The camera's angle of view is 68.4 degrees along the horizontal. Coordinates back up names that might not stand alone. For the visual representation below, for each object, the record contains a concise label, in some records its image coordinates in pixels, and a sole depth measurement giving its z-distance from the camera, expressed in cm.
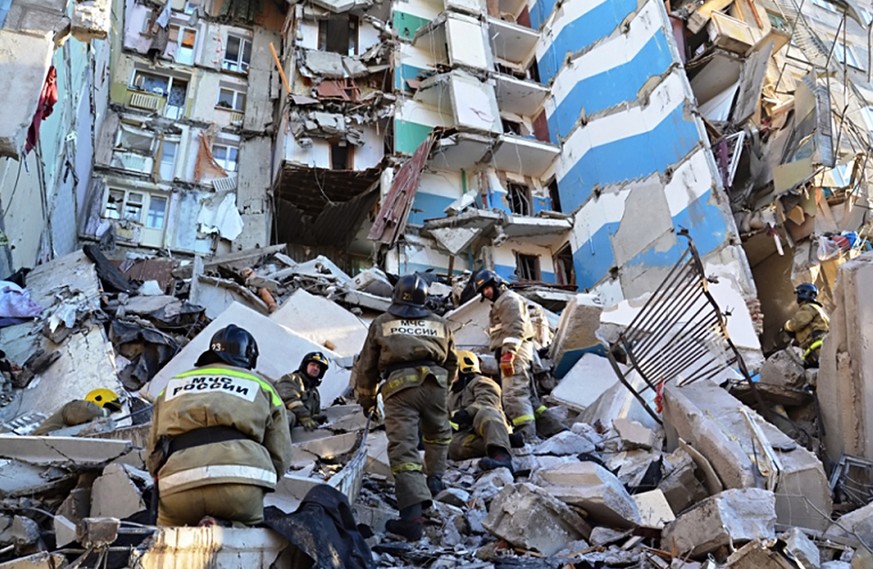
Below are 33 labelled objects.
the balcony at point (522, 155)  1875
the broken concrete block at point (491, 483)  474
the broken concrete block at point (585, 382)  784
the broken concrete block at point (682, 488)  411
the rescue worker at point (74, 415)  645
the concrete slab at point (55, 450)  442
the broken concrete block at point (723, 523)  312
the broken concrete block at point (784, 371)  592
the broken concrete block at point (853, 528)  338
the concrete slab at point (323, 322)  976
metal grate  558
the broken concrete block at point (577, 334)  896
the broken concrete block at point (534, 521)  371
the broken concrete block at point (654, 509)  387
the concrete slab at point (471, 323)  985
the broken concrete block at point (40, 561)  228
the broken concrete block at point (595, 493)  381
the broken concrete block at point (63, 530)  343
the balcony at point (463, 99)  1817
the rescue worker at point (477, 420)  545
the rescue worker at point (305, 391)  628
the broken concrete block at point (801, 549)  283
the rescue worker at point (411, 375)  453
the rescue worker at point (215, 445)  295
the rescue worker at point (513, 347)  652
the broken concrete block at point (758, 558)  271
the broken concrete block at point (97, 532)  233
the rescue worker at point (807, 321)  703
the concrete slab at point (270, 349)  803
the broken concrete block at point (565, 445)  570
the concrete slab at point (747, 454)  389
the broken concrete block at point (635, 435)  550
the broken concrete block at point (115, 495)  392
